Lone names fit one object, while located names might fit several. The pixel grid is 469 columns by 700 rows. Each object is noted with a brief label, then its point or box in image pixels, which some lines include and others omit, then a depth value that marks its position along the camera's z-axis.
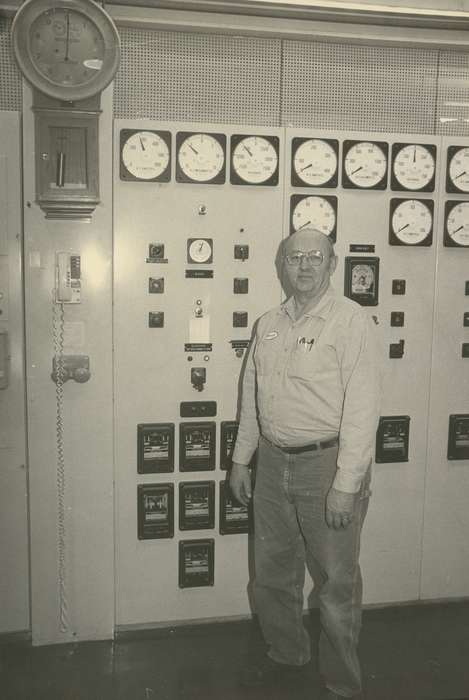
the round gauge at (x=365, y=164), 3.08
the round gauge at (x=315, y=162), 3.02
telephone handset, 2.79
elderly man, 2.36
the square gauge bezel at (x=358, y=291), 3.10
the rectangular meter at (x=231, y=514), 3.12
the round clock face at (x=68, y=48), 2.63
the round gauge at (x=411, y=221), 3.13
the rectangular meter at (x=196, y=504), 3.08
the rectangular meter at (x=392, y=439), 3.22
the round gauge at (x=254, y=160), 2.97
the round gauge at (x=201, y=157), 2.92
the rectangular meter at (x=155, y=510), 3.03
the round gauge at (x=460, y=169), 3.18
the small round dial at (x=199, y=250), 2.95
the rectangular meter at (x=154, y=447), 3.00
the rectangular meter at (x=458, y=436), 3.31
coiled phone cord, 2.84
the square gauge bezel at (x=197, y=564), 3.09
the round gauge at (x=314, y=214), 3.04
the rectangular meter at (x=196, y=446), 3.04
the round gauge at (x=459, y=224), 3.18
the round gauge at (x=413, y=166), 3.12
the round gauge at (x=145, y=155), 2.87
